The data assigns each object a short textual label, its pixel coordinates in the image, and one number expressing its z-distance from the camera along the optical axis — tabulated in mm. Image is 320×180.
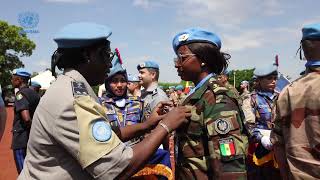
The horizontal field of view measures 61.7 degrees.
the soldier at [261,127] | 3450
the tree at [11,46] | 29977
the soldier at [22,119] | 4359
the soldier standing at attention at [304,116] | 1761
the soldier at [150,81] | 4038
